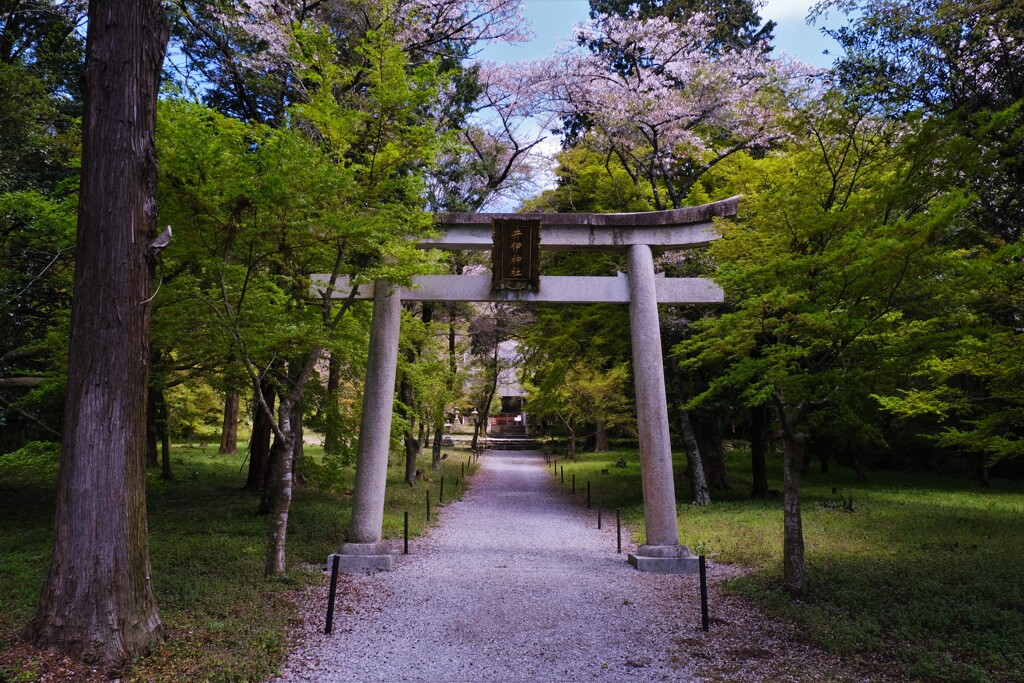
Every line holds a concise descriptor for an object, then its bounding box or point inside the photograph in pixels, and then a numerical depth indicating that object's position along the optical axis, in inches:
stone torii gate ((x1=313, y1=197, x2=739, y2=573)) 359.6
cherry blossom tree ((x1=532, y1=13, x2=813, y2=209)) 572.7
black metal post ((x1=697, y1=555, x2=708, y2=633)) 242.9
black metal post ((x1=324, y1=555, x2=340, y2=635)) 231.8
